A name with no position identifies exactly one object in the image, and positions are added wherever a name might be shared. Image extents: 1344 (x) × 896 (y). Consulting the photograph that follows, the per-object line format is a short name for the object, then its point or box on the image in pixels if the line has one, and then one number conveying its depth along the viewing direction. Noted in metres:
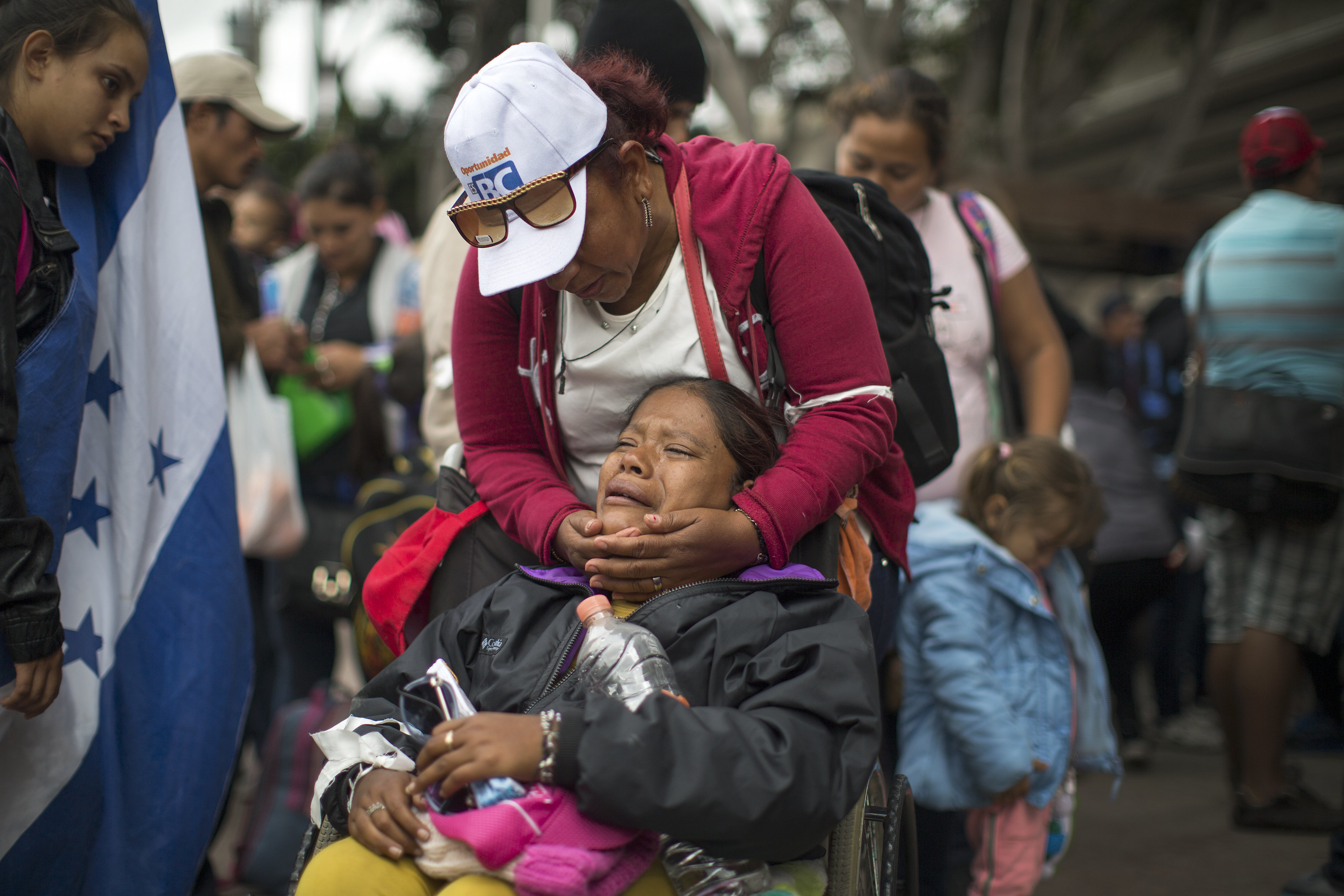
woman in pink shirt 3.26
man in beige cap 3.54
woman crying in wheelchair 1.71
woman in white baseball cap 2.01
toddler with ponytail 2.87
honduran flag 2.39
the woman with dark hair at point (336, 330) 4.46
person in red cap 4.09
